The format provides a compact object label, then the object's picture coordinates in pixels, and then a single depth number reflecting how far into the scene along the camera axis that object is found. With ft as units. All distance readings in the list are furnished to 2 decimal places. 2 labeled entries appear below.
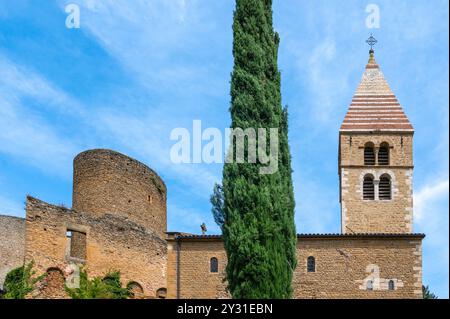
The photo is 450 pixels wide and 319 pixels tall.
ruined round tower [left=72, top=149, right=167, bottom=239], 122.11
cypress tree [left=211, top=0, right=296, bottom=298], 62.90
